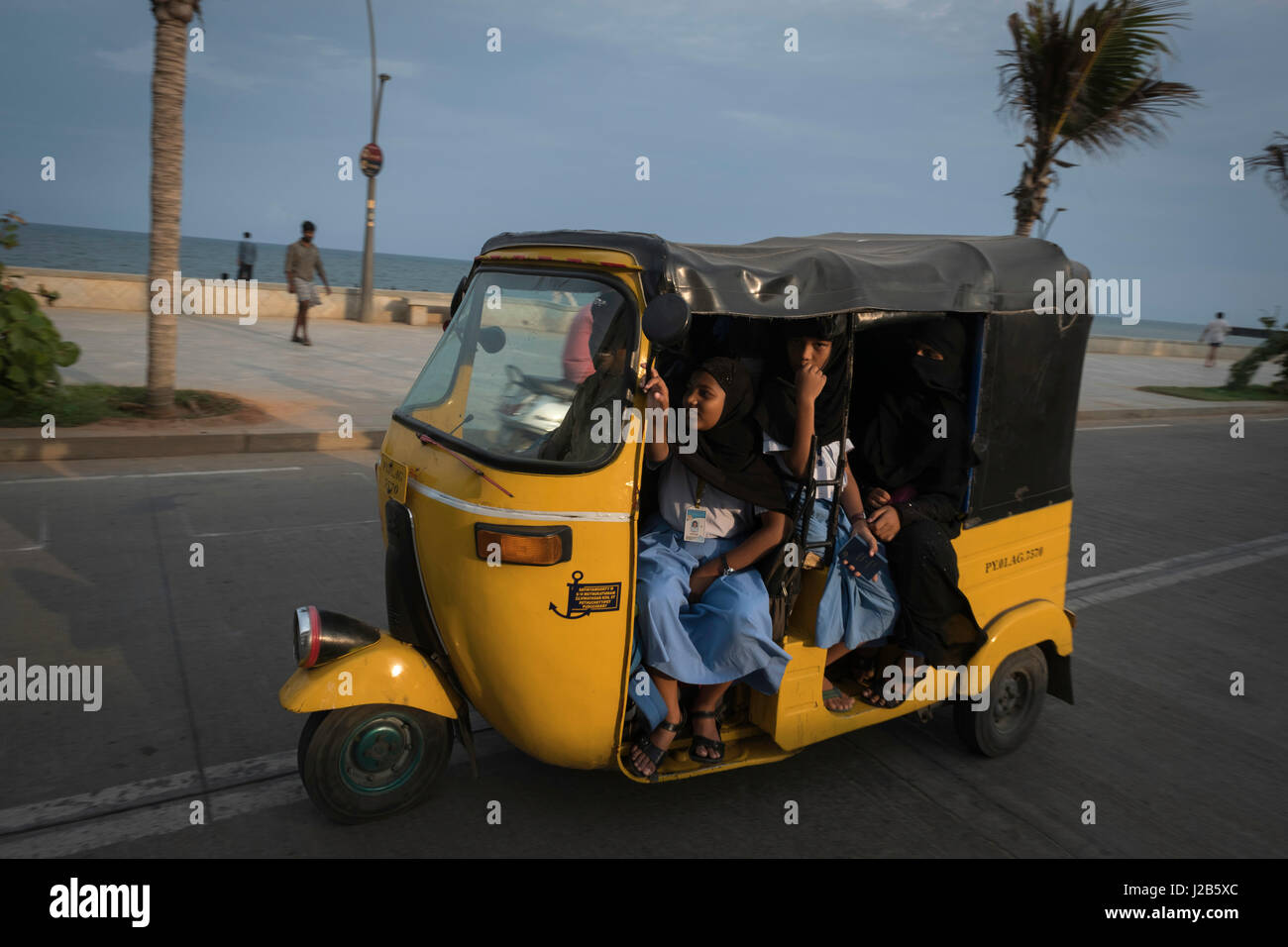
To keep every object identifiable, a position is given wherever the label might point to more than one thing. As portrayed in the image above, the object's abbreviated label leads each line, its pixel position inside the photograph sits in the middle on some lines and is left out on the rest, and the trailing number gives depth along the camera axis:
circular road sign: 20.03
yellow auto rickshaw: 3.10
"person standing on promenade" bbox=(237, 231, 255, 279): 21.49
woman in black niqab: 3.78
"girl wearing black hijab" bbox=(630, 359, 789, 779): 3.30
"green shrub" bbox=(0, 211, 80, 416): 8.55
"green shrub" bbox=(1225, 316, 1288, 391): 24.52
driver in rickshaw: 3.15
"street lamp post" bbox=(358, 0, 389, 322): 20.08
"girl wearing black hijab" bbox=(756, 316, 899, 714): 3.48
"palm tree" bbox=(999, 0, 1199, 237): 11.88
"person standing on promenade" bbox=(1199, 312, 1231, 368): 30.97
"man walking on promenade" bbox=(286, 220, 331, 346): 15.24
